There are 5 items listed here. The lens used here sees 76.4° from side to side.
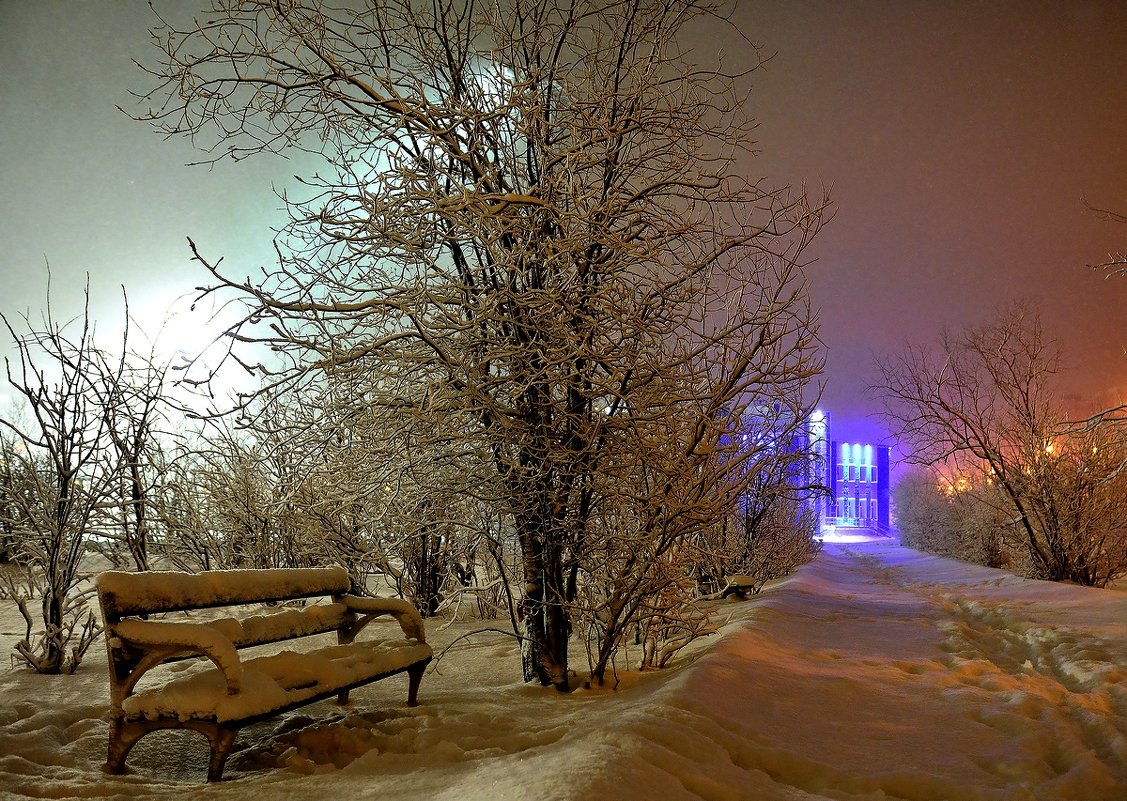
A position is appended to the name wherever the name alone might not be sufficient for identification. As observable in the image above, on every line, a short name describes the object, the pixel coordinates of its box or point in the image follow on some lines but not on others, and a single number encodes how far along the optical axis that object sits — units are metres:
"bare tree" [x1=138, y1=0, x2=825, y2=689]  3.86
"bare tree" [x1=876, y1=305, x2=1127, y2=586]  11.55
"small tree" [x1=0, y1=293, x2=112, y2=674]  5.51
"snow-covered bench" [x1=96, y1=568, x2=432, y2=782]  2.93
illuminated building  63.16
